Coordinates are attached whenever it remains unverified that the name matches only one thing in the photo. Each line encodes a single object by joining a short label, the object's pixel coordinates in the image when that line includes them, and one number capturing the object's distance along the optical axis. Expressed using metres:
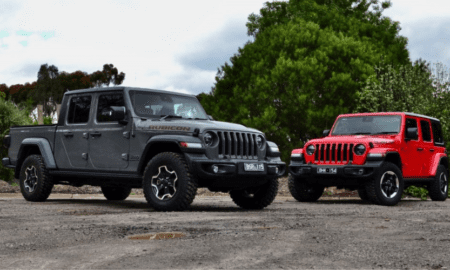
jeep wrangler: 12.36
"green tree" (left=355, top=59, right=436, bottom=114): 23.24
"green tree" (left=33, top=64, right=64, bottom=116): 63.94
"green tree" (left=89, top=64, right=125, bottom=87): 66.44
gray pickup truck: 9.61
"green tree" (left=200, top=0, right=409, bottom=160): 26.66
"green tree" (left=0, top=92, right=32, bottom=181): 21.25
